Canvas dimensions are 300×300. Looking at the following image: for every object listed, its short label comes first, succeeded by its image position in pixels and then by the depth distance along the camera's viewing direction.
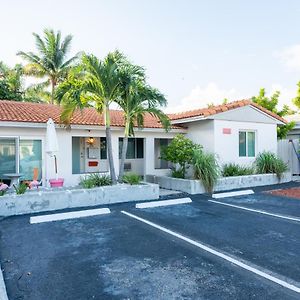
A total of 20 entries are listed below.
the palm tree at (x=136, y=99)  11.45
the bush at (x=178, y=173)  14.42
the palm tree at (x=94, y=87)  11.09
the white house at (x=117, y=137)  12.19
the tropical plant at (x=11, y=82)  30.14
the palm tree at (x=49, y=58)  31.11
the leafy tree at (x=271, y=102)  21.70
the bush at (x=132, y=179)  11.84
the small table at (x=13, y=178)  10.71
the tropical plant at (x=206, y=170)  12.94
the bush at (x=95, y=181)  11.19
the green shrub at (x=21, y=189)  9.54
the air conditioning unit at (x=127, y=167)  17.02
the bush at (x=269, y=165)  16.00
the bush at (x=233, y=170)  15.01
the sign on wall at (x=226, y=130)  15.23
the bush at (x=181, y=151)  13.38
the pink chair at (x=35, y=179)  10.86
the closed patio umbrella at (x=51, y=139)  11.00
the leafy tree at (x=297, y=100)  25.57
